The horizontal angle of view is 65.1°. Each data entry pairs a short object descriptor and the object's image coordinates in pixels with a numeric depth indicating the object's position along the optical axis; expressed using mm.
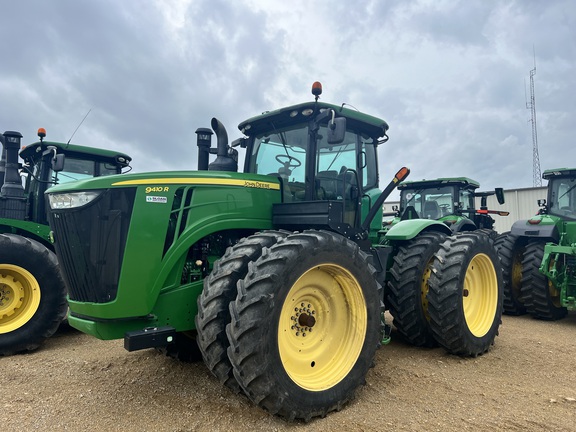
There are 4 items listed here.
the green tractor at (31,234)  5555
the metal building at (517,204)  17203
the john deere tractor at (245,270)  3164
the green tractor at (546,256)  7121
